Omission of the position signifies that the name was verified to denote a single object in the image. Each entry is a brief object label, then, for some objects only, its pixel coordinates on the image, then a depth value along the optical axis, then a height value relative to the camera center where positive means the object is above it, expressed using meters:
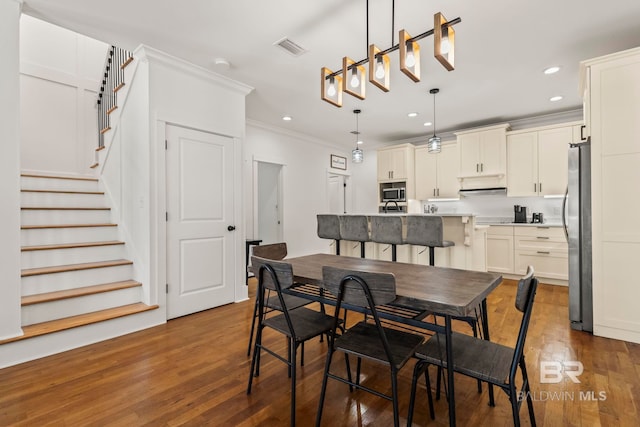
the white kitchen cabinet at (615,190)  2.59 +0.19
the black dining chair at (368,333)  1.39 -0.68
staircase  2.67 -0.51
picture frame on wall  7.14 +1.23
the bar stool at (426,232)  2.93 -0.19
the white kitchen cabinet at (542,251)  4.46 -0.59
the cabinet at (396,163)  6.19 +1.05
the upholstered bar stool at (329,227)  3.65 -0.17
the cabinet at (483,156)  5.15 +0.98
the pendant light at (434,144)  4.06 +0.93
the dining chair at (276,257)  2.22 -0.37
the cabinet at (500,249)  4.86 -0.60
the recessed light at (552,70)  3.43 +1.62
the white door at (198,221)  3.28 -0.08
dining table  1.35 -0.39
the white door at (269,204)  6.04 +0.20
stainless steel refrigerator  2.85 -0.24
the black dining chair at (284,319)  1.68 -0.70
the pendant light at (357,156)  4.61 +0.87
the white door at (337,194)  7.51 +0.48
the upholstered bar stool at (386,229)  3.15 -0.18
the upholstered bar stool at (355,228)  3.40 -0.18
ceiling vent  2.85 +1.62
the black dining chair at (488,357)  1.30 -0.70
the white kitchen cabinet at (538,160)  4.68 +0.83
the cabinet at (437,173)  5.74 +0.78
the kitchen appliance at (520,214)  5.14 -0.03
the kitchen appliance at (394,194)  6.20 +0.38
